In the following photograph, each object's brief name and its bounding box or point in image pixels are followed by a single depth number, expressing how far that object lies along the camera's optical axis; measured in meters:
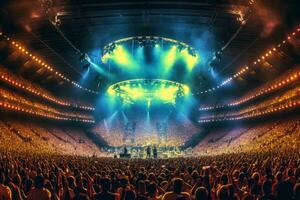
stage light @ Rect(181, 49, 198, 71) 30.74
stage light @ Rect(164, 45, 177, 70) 30.50
